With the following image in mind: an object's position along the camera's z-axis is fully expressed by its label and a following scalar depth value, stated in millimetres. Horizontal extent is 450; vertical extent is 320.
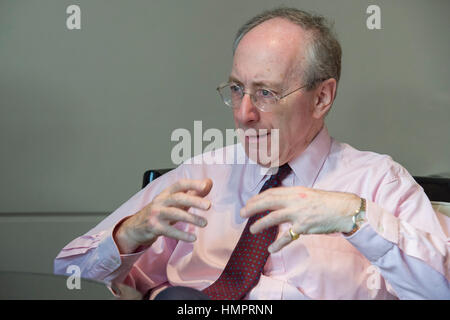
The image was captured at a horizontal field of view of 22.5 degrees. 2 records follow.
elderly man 1703
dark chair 2089
